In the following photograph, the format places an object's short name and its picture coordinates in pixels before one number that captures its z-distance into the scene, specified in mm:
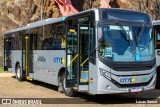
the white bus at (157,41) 15659
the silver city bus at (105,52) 11195
